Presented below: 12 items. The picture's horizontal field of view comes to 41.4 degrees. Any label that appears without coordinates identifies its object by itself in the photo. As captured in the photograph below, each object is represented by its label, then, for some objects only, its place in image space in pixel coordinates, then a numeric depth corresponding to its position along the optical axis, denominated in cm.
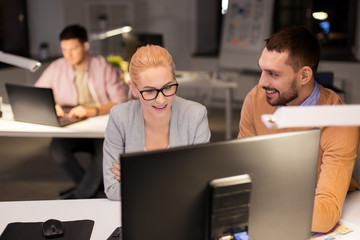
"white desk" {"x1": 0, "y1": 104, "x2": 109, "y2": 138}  283
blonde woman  176
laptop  279
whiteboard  623
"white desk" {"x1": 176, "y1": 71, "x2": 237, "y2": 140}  459
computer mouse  153
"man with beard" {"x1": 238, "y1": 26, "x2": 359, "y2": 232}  155
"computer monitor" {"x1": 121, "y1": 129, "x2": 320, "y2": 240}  104
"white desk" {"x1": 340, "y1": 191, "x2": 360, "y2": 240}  154
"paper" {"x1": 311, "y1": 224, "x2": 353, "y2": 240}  151
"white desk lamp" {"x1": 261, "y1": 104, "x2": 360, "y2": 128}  97
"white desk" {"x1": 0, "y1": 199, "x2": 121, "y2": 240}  164
